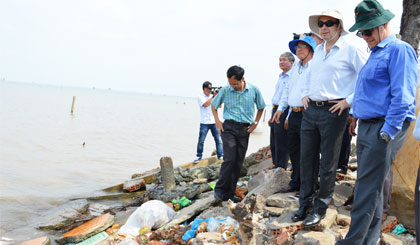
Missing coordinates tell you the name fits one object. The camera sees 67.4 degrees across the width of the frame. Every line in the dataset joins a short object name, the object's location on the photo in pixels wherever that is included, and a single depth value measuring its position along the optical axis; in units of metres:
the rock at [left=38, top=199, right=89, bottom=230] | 5.43
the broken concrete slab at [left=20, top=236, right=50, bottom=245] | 4.58
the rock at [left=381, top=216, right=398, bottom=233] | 3.18
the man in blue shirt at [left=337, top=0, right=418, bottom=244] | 2.26
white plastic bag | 4.40
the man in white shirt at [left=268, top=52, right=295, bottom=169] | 4.84
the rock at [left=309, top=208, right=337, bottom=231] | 2.92
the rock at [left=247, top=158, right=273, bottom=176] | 6.62
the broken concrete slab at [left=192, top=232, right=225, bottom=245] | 3.12
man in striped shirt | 4.54
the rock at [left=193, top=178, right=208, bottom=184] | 7.01
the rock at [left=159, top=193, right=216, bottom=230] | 4.36
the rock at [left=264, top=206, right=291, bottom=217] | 3.55
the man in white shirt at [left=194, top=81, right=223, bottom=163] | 8.06
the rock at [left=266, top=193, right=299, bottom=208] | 3.64
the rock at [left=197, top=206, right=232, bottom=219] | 3.98
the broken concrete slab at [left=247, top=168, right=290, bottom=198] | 4.26
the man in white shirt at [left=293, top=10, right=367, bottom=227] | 2.92
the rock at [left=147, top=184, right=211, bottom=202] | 6.09
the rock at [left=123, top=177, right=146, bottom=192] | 7.45
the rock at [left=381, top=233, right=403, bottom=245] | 2.80
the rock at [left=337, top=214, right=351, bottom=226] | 3.26
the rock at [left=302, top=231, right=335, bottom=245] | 2.68
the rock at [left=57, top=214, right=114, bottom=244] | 4.76
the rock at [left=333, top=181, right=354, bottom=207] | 3.73
